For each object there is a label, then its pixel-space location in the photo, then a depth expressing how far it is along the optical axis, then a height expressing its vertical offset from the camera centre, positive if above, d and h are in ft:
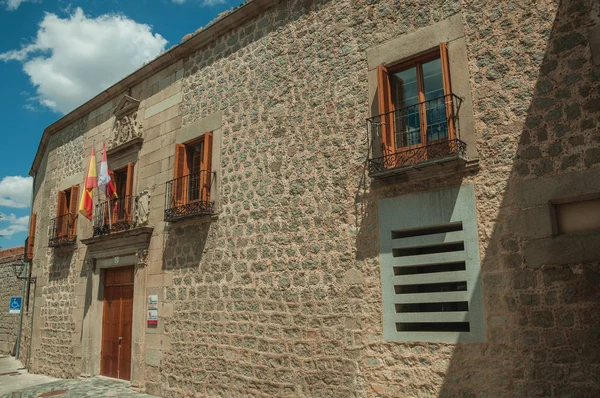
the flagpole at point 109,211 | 32.65 +6.14
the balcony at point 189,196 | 26.78 +5.94
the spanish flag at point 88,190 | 34.27 +7.77
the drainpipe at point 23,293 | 47.14 +1.37
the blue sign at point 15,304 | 45.42 +0.37
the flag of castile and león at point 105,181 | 33.19 +8.08
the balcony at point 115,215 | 31.96 +5.90
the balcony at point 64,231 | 37.86 +5.76
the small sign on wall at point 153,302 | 28.84 +0.20
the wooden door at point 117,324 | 31.71 -1.11
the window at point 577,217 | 15.39 +2.43
